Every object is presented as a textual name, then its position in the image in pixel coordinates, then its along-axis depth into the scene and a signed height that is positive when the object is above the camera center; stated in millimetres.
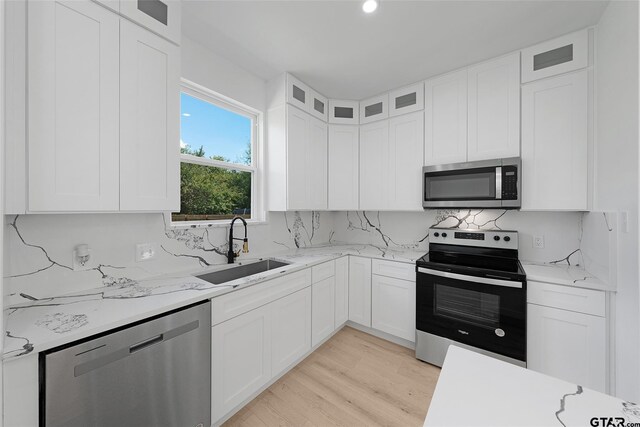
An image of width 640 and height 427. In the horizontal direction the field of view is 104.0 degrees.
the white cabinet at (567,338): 1621 -852
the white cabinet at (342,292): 2648 -859
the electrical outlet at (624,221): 1399 -41
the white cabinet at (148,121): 1342 +521
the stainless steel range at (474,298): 1863 -689
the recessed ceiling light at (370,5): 1574 +1324
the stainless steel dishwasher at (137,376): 970 -742
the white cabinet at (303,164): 2521 +525
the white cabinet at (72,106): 1076 +489
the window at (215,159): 2080 +491
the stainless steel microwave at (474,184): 2074 +260
